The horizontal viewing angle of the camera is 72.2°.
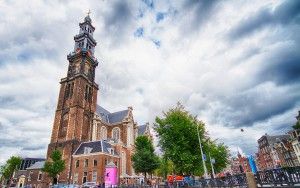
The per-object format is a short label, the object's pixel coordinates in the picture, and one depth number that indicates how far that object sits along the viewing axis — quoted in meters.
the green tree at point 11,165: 61.69
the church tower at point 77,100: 49.56
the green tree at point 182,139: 31.73
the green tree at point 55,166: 40.16
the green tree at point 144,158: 41.38
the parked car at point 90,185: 34.12
